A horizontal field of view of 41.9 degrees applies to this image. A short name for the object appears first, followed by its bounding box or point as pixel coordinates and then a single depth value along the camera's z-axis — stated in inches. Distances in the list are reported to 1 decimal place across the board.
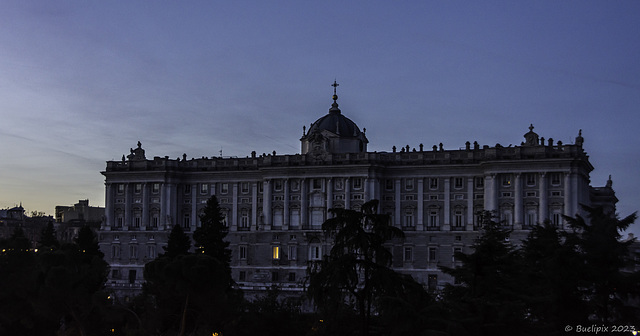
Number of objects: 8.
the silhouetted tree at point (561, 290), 1888.5
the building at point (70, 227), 6875.0
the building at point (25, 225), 7057.1
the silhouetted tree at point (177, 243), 3543.3
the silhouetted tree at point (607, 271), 1834.4
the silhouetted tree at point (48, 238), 3714.8
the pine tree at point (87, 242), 3627.0
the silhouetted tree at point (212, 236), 3435.0
